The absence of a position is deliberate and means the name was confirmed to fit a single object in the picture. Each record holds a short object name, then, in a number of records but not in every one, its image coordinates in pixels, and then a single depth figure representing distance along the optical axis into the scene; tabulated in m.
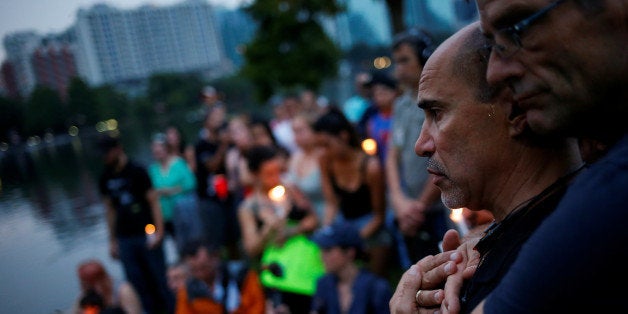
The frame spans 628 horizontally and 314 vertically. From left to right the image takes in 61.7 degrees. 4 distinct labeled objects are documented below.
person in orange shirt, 3.98
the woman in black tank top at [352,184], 4.08
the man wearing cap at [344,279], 3.32
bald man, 1.11
